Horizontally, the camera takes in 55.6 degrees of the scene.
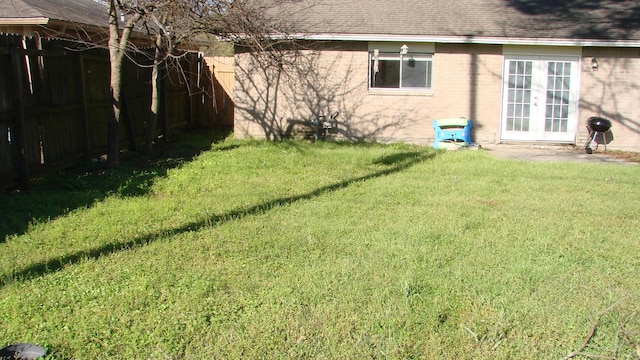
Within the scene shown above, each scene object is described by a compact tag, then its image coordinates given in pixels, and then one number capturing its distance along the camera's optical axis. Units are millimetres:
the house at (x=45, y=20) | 12906
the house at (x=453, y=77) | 14766
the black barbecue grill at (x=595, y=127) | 14164
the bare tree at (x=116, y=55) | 9758
